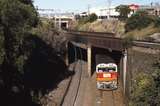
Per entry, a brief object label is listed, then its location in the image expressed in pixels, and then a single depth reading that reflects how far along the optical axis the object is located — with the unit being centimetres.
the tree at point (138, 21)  9194
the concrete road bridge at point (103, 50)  5153
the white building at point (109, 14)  18108
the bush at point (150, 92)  2278
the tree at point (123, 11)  13888
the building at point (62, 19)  19138
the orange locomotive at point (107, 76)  5722
